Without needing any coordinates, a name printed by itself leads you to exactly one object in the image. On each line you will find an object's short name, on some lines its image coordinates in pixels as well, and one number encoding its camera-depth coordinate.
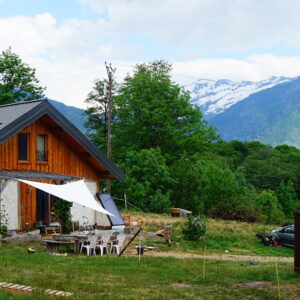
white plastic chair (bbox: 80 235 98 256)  17.80
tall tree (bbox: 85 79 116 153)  55.83
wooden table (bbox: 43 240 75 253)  17.64
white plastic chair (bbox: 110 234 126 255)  18.50
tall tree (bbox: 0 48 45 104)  43.34
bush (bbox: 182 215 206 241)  22.27
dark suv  23.67
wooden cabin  21.06
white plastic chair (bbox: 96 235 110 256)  18.07
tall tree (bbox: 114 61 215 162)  48.00
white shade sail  17.55
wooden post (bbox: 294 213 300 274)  12.07
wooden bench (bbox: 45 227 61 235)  21.72
